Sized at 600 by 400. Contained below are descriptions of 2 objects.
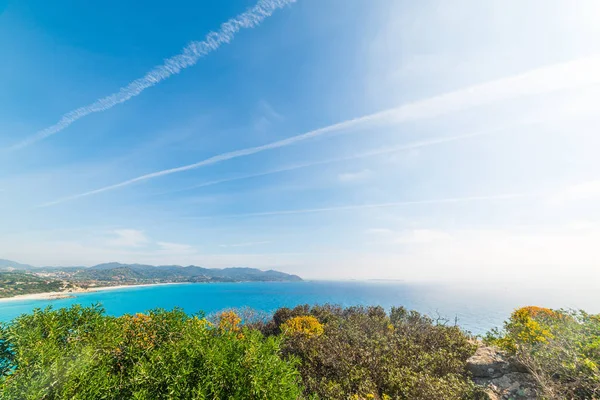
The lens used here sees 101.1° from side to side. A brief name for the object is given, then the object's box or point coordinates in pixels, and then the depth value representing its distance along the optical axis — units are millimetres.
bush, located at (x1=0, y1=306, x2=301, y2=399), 5719
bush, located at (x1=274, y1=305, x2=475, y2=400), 8656
